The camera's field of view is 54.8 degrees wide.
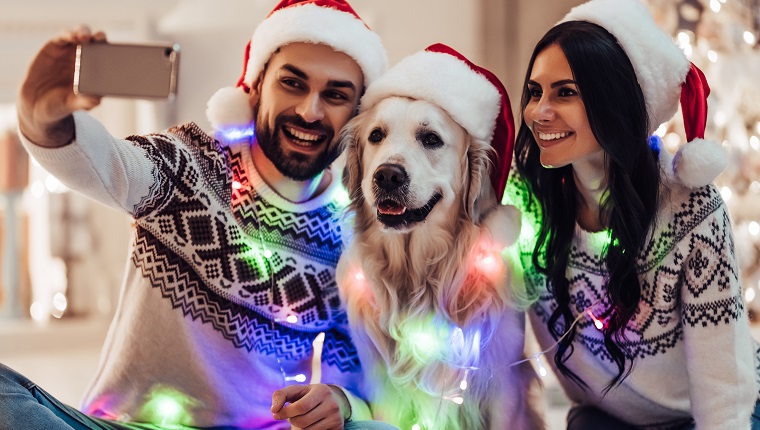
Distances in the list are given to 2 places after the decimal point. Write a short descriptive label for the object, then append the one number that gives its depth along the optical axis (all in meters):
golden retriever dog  1.58
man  1.58
